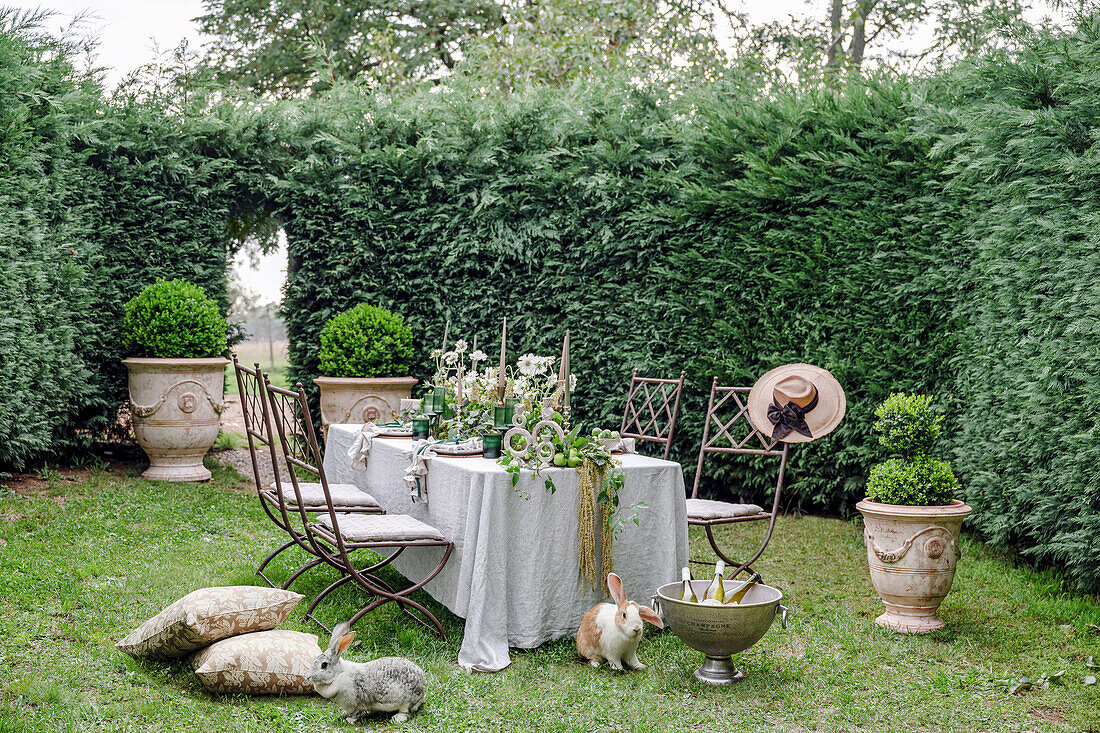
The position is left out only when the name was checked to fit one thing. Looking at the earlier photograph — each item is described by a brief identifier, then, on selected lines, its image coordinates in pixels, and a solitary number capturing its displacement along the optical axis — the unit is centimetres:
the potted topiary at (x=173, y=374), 684
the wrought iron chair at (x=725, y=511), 406
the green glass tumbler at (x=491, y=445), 377
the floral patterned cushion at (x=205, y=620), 307
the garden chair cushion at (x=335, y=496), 406
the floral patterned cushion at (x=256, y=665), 297
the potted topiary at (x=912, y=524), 389
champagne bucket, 313
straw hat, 424
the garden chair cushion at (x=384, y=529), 336
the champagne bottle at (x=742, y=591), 333
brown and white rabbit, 330
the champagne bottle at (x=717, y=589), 329
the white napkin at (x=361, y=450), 454
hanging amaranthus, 352
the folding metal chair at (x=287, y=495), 357
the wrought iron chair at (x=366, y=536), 336
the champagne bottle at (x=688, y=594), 329
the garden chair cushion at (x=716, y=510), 406
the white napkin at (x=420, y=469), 380
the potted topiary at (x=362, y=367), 714
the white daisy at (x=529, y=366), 387
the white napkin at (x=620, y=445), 404
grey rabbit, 282
